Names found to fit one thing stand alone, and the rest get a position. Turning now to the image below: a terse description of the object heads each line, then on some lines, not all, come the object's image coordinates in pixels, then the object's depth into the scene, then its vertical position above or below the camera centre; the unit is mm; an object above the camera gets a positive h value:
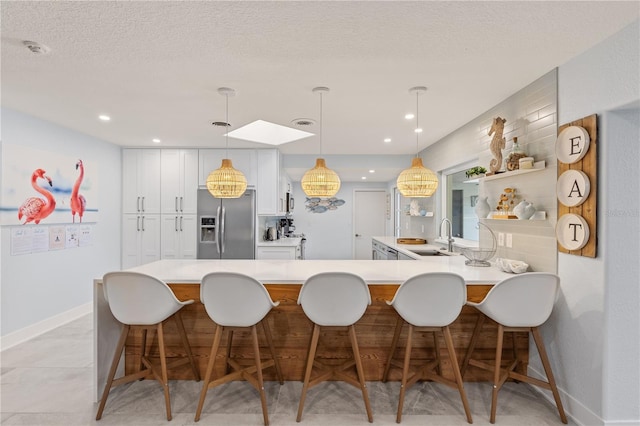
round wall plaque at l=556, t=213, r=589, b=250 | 2031 -132
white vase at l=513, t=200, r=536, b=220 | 2498 +1
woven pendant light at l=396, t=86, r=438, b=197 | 2766 +235
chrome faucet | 3883 -396
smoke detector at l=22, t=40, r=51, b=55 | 1969 +959
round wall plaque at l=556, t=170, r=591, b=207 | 2023 +143
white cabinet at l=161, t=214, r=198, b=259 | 5012 -448
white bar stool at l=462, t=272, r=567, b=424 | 2078 -604
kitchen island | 2531 -975
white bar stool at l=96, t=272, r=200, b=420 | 2098 -609
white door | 7770 -276
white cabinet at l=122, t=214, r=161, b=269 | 5035 -487
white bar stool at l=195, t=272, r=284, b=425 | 2029 -591
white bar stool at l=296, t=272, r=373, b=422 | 2004 -576
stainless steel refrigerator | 4945 -291
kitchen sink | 4154 -533
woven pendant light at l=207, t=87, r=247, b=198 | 2914 +229
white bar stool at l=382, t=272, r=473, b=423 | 2035 -586
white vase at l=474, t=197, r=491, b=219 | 3119 +17
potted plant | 3098 +357
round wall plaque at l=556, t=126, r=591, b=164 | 2033 +418
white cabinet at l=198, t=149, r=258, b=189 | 5066 +710
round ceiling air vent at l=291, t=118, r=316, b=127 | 3570 +946
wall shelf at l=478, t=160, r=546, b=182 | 2438 +296
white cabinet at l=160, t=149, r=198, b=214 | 5047 +525
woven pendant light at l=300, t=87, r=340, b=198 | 2830 +228
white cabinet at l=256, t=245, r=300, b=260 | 5052 -657
